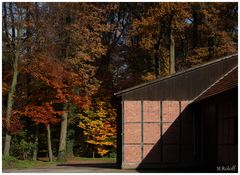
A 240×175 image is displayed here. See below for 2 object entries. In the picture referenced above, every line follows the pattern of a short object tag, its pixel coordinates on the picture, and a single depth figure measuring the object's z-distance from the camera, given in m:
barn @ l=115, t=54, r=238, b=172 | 24.86
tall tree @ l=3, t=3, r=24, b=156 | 28.72
